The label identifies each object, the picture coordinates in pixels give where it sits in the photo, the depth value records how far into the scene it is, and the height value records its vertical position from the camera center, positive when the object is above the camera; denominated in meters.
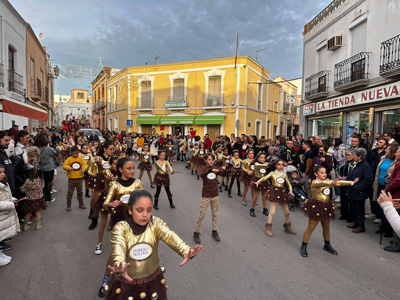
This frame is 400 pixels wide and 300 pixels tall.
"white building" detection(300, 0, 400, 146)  10.21 +3.71
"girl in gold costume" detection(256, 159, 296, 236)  5.24 -1.18
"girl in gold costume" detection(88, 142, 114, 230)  5.30 -0.83
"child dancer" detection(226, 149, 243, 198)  8.41 -1.02
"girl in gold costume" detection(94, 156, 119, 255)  4.12 -1.23
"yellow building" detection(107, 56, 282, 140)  24.12 +4.45
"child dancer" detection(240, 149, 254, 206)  7.32 -0.98
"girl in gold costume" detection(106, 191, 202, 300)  1.98 -0.99
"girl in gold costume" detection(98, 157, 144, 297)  3.48 -0.77
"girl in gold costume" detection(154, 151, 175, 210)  6.92 -1.18
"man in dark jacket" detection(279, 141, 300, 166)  7.87 -0.48
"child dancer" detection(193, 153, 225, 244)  4.82 -1.21
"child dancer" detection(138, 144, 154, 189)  9.05 -0.99
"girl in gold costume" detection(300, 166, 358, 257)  4.32 -1.20
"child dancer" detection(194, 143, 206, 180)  10.74 -0.84
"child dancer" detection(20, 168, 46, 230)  5.11 -1.34
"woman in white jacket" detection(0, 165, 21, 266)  3.83 -1.35
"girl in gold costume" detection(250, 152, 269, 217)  6.31 -1.10
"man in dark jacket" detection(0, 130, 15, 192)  4.52 -0.49
